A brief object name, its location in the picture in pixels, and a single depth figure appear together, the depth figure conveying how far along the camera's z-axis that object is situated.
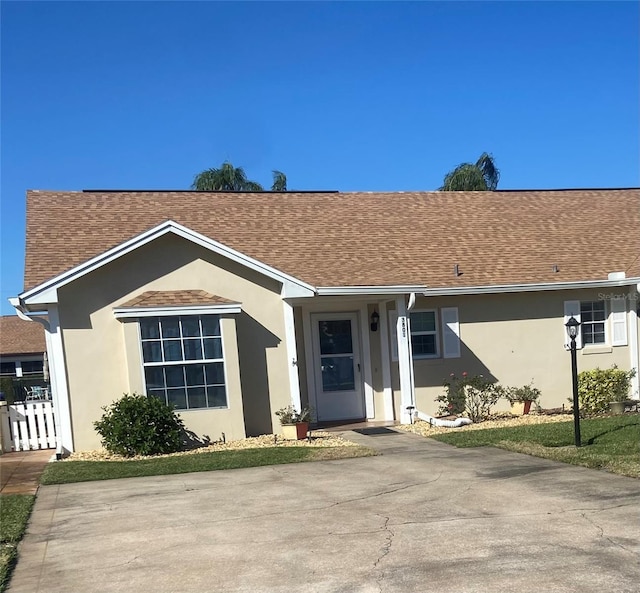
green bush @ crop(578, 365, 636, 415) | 13.97
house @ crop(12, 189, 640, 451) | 11.70
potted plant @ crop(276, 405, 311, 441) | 11.84
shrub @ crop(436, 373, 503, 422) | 13.61
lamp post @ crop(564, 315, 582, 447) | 9.53
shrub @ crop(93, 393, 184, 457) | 10.84
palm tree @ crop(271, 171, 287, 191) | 35.86
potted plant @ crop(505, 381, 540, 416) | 13.90
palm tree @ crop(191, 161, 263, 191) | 34.38
